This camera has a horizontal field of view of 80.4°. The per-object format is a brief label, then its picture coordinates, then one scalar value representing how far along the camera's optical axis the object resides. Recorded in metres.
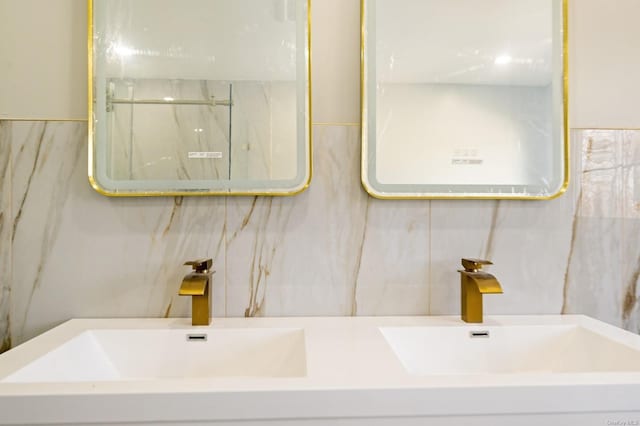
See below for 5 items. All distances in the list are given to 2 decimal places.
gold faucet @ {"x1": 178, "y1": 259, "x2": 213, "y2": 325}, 0.91
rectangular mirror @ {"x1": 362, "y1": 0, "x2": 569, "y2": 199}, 1.02
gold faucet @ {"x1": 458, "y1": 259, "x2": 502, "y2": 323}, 0.94
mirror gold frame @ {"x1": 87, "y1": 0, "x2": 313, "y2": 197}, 0.98
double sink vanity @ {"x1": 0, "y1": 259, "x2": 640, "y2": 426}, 0.58
